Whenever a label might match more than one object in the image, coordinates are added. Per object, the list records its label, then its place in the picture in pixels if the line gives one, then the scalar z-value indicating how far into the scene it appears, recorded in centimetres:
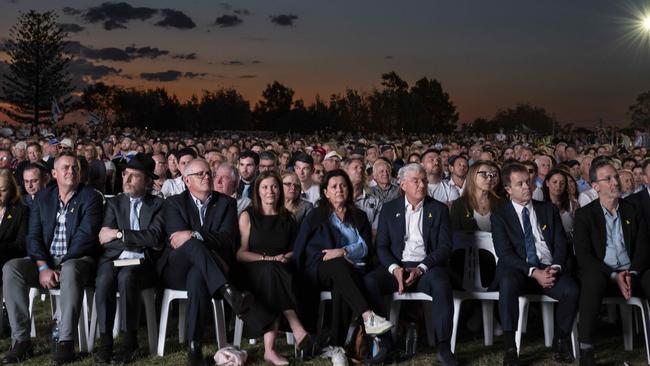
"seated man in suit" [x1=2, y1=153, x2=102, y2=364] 550
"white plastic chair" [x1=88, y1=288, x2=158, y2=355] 574
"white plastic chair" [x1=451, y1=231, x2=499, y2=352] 566
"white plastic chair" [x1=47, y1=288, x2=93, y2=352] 571
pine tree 4588
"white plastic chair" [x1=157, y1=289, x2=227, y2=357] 562
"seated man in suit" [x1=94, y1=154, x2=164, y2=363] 554
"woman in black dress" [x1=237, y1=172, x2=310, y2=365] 551
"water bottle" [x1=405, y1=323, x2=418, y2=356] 563
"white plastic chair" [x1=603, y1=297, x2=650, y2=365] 539
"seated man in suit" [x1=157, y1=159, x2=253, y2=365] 541
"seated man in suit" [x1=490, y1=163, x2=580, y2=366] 539
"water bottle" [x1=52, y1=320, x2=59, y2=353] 549
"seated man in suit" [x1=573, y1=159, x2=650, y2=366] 536
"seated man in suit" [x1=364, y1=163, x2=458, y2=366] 553
